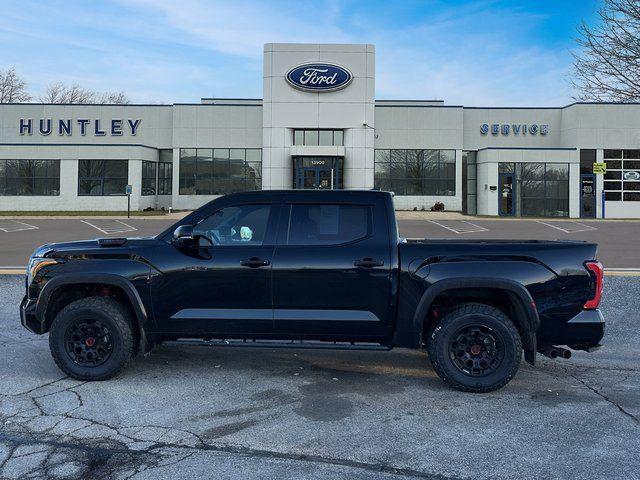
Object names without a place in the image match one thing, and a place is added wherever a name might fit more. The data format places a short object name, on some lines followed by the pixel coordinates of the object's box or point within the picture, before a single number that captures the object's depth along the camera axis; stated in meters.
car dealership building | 36.88
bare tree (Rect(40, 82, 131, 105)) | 76.69
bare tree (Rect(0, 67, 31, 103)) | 69.38
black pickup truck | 5.04
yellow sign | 38.19
